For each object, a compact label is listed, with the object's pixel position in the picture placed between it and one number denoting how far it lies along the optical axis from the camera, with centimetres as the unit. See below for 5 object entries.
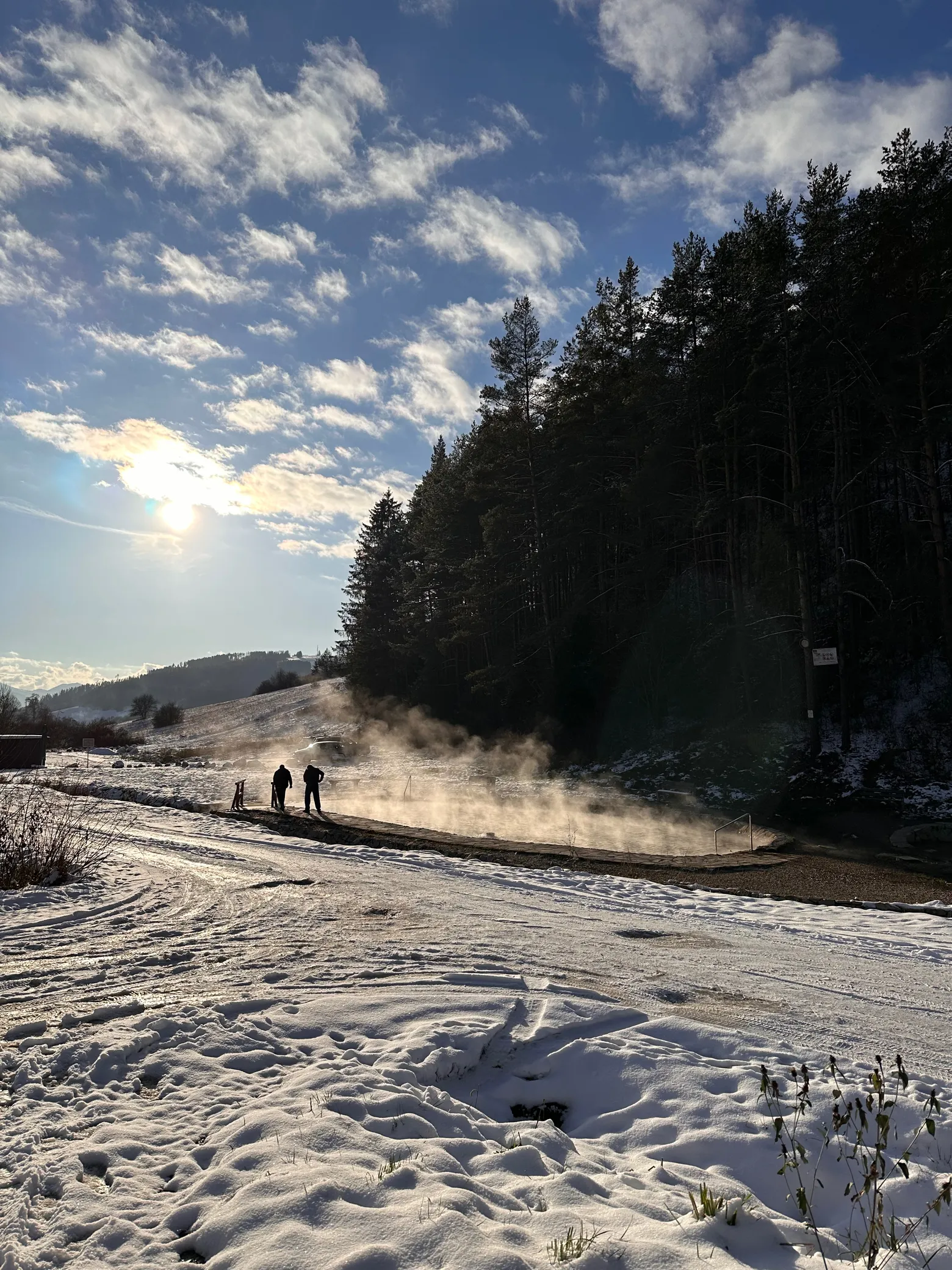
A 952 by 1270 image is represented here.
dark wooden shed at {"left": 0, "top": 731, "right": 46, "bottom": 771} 3328
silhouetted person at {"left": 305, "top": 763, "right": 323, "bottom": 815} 1896
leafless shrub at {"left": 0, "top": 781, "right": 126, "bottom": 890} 967
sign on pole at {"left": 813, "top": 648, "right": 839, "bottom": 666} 2145
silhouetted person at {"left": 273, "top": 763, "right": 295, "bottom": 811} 1996
